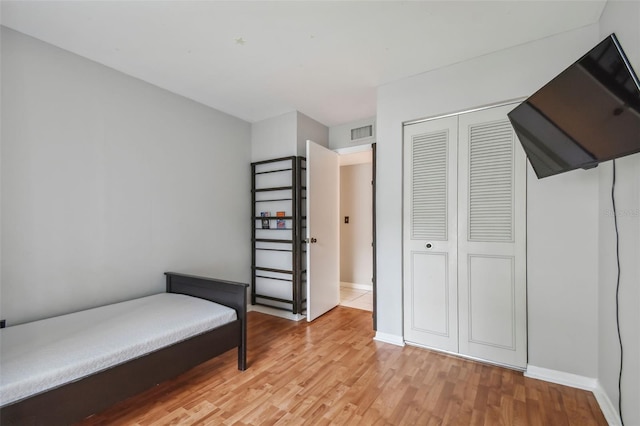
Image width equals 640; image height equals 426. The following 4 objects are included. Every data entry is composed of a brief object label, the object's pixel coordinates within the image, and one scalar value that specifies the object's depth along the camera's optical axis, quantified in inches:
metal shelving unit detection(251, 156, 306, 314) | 130.3
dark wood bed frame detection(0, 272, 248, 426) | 50.5
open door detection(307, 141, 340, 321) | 123.9
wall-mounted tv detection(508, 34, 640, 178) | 41.7
